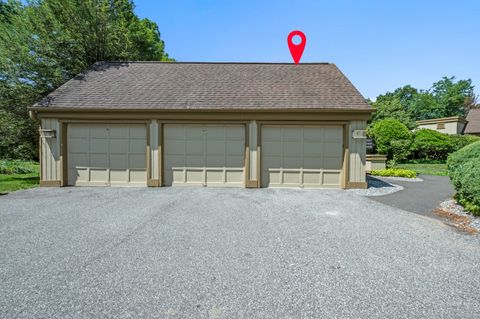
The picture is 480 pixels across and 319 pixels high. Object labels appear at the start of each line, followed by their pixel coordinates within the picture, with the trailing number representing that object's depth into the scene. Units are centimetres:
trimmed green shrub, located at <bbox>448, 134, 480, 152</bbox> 1883
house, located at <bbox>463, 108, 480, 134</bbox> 2548
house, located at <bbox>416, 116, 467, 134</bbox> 2398
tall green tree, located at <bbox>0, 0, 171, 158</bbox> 1165
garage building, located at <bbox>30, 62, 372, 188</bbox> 859
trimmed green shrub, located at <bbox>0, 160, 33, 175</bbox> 1324
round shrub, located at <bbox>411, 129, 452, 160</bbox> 1862
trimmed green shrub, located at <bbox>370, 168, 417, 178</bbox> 1143
